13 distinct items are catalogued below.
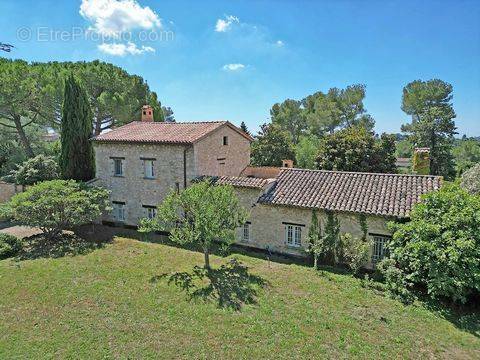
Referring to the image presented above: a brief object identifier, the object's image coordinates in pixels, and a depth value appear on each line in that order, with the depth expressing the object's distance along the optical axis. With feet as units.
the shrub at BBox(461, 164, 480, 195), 49.17
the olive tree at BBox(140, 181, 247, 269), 47.26
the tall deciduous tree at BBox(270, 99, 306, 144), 201.16
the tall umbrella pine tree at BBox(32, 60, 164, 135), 103.89
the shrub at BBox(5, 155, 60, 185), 80.64
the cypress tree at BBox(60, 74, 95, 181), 79.15
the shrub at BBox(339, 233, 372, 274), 47.83
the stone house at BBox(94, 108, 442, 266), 51.16
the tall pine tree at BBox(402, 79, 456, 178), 128.57
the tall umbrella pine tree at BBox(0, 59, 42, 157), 94.79
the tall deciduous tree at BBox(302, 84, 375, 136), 178.91
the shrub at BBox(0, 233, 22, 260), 55.06
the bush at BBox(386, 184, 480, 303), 38.04
